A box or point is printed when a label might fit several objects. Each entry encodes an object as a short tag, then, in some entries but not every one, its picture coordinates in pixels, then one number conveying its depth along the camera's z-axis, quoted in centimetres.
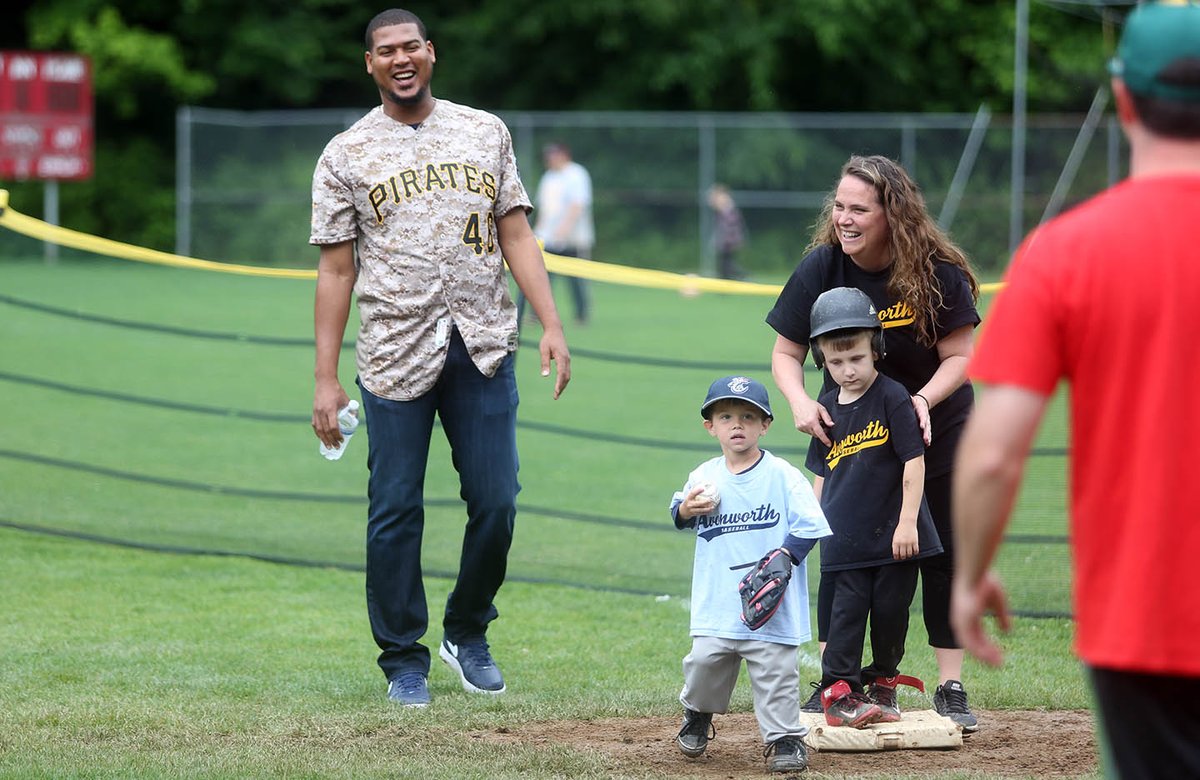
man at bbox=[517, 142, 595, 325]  3919
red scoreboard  5287
